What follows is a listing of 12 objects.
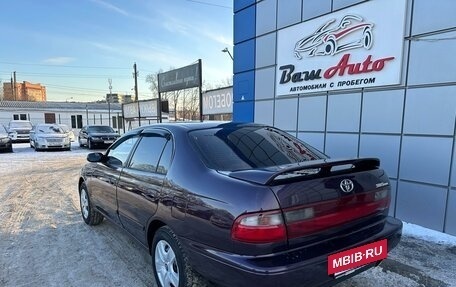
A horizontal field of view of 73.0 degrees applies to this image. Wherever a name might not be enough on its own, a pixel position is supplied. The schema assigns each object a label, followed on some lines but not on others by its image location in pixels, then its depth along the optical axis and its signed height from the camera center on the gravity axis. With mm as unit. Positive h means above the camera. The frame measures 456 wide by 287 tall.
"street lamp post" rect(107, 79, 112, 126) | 41750 -37
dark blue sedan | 2008 -697
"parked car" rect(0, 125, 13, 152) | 16498 -1633
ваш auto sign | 4883 +1232
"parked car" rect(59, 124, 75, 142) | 19055 -1005
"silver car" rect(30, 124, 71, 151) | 17359 -1410
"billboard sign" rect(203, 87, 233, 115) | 11008 +521
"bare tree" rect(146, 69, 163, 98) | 52800 +5111
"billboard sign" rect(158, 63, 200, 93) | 12508 +1573
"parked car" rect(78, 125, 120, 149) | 18734 -1374
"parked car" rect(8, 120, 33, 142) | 24406 -1464
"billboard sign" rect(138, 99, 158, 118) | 17573 +353
